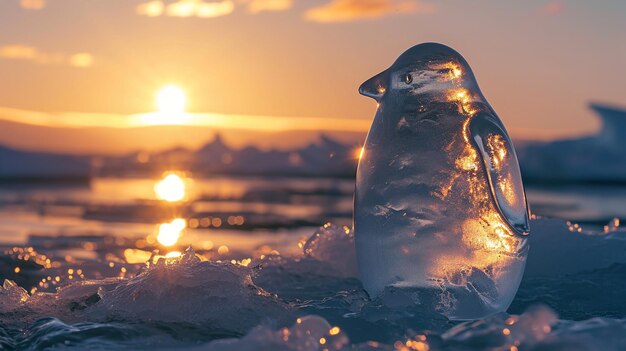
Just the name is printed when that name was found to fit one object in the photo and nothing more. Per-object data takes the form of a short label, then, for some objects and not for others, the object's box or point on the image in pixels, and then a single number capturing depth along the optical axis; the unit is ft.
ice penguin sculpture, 12.81
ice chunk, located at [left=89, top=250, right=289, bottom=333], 11.57
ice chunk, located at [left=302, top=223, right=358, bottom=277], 16.92
